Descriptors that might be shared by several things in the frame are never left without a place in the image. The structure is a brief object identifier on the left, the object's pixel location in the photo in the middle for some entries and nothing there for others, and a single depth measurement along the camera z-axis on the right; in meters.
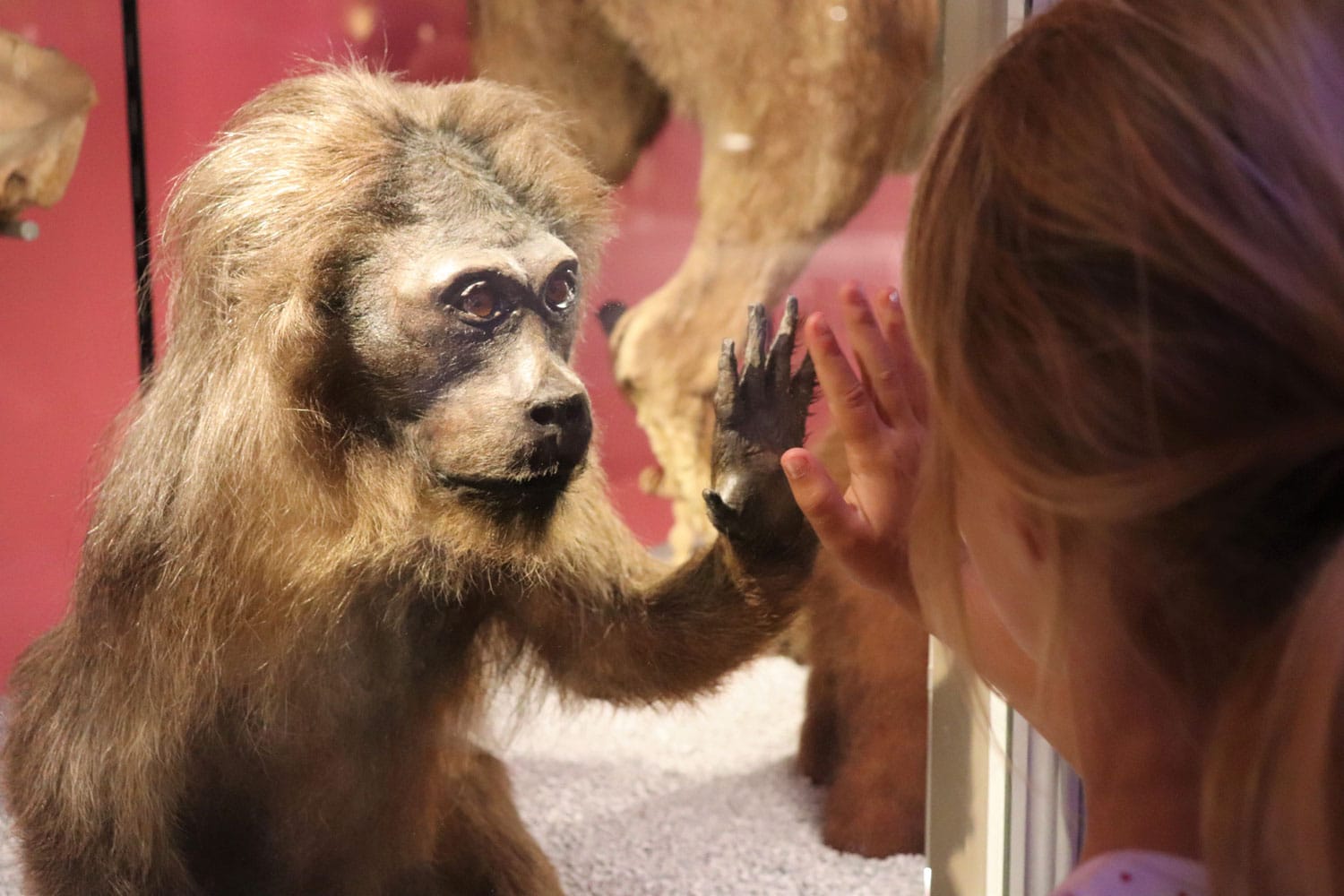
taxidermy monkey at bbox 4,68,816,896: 1.03
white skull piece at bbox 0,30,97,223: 1.08
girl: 0.66
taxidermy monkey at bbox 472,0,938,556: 1.23
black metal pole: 1.09
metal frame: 1.43
